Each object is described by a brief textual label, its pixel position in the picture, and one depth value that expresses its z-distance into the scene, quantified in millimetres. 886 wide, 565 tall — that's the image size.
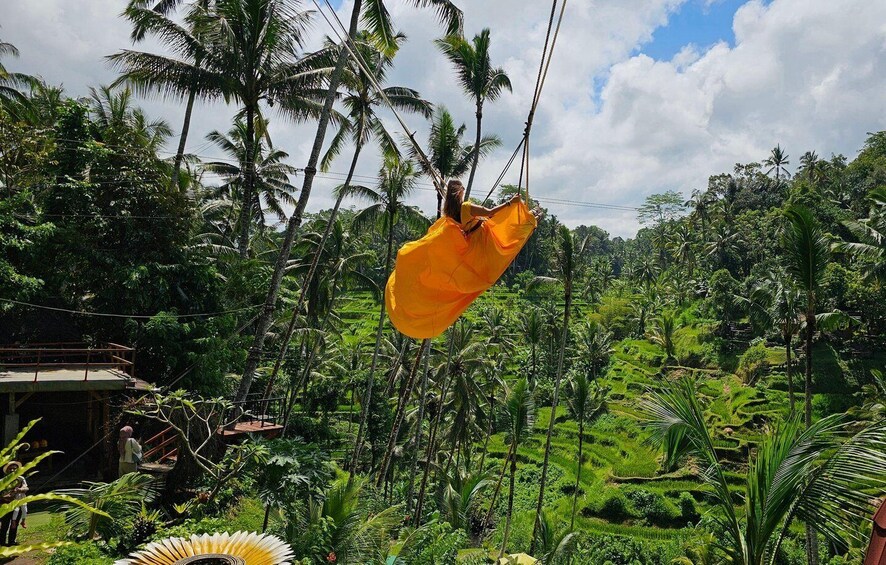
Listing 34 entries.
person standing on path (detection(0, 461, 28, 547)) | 6421
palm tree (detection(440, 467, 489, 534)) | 17562
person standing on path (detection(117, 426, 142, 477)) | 9156
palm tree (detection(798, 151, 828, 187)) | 48844
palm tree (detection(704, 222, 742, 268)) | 46438
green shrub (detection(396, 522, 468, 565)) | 7637
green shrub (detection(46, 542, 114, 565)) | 5605
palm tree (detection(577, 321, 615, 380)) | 39438
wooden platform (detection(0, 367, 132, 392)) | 10156
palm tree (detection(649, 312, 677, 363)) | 42938
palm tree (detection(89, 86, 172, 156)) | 14969
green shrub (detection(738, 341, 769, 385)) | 35594
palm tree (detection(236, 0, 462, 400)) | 11984
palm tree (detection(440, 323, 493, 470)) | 20344
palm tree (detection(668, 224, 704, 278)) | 54656
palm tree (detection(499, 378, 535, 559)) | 15633
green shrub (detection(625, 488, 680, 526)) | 26484
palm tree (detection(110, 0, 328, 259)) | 11969
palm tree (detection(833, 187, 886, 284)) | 14776
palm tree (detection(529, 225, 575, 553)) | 16609
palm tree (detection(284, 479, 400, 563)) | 6539
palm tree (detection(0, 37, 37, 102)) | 19172
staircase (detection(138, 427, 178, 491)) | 9657
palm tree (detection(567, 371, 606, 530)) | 19094
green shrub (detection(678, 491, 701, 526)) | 26531
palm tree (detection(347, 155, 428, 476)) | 17156
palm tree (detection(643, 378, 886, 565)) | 3523
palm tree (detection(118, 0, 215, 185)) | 13203
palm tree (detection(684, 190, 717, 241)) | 57688
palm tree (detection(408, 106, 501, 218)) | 15305
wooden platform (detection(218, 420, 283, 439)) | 12000
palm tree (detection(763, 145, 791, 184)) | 57656
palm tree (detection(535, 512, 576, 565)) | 13902
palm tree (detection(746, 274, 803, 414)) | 16734
